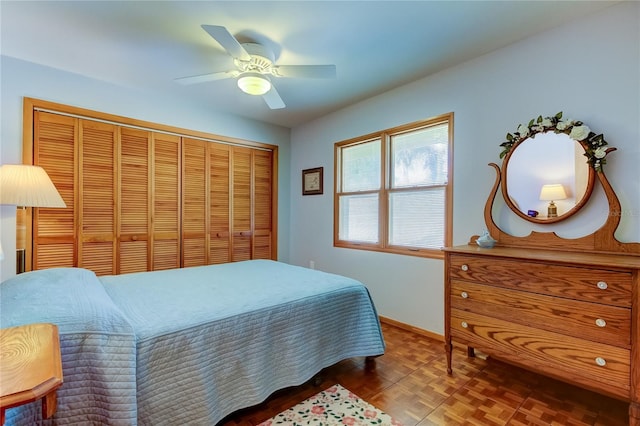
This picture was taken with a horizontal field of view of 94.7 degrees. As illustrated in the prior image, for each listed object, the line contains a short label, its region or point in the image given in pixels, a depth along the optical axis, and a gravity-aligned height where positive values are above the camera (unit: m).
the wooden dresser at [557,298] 1.46 -0.48
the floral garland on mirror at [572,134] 1.85 +0.56
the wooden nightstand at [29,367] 0.63 -0.37
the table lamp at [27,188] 2.09 +0.18
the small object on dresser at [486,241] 2.18 -0.20
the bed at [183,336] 1.12 -0.61
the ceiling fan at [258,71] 2.09 +1.05
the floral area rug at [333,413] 1.64 -1.16
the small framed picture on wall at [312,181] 4.00 +0.46
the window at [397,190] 2.79 +0.27
